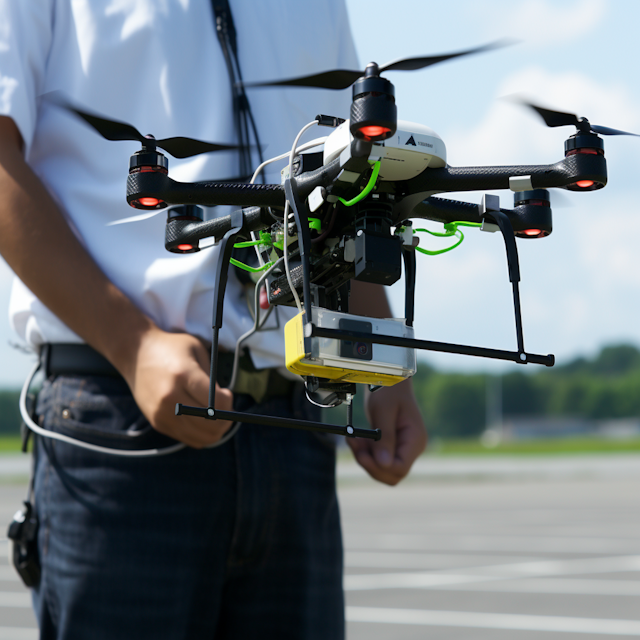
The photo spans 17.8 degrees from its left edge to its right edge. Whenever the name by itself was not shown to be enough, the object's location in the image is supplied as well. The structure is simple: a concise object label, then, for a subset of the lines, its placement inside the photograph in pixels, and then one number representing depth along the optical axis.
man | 2.31
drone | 1.70
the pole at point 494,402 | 103.80
